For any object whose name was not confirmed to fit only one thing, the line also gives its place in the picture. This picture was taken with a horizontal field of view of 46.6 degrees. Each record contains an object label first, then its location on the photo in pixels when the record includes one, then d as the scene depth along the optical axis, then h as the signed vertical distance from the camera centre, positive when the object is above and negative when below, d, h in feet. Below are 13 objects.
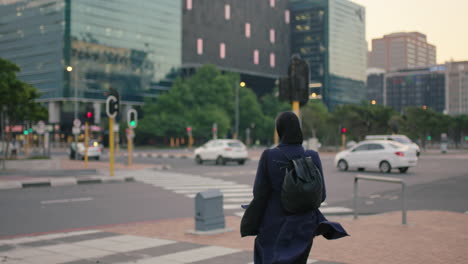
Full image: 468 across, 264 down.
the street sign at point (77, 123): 101.40 +1.50
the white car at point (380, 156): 79.10 -3.62
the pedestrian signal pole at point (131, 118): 89.12 +2.21
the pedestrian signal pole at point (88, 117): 87.31 +2.26
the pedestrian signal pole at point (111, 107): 68.44 +2.98
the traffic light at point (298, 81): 34.40 +3.24
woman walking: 13.10 -2.12
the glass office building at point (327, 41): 426.92 +72.75
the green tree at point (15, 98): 85.10 +5.13
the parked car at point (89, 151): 133.77 -4.97
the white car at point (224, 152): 106.52 -4.00
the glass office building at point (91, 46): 248.73 +41.88
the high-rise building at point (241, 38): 313.94 +57.78
